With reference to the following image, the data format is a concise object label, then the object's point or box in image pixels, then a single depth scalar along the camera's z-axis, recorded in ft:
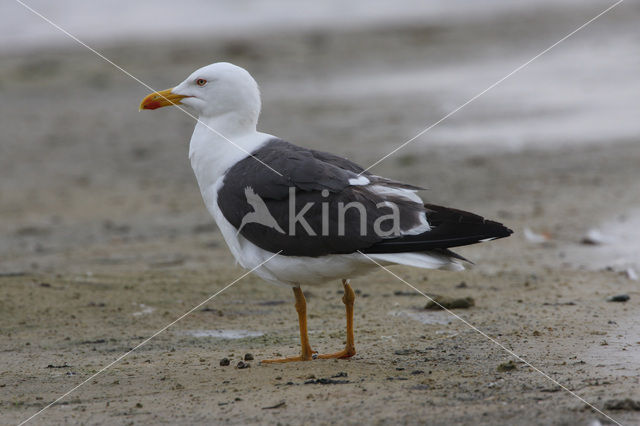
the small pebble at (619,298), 39.55
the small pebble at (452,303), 40.14
